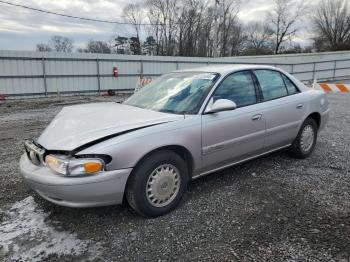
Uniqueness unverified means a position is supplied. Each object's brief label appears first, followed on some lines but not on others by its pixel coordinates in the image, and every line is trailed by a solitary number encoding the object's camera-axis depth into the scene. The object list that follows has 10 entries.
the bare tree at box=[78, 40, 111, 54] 49.25
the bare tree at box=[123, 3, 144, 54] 50.50
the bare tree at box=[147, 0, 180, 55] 49.16
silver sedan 2.67
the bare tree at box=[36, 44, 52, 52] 46.31
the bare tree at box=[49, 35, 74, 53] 51.47
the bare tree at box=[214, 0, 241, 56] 53.91
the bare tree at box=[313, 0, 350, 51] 51.03
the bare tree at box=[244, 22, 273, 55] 61.53
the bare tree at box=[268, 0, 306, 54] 59.88
